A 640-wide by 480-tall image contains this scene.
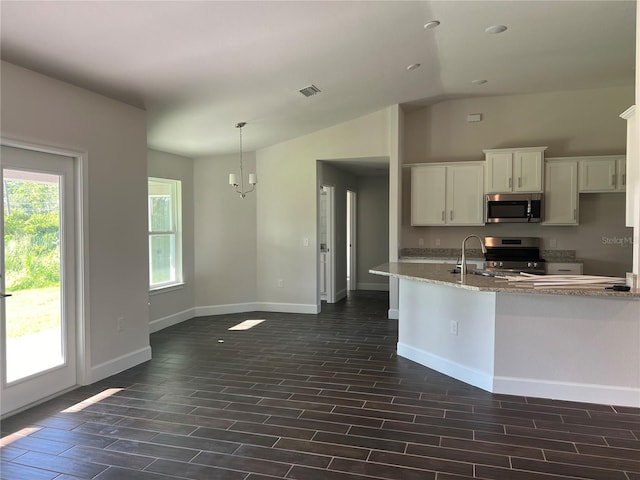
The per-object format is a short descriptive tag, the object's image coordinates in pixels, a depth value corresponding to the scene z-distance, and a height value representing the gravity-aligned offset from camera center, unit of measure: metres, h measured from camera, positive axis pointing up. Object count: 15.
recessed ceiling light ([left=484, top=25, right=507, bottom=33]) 4.03 +1.82
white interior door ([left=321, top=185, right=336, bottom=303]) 7.77 -0.34
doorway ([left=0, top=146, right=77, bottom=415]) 3.25 -0.37
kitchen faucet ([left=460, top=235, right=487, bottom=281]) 3.91 -0.35
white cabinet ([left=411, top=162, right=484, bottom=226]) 6.40 +0.51
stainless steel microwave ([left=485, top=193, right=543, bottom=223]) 6.09 +0.29
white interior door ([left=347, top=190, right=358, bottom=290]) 9.27 -0.11
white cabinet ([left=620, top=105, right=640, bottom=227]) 3.46 +0.50
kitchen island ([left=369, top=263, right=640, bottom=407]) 3.38 -0.88
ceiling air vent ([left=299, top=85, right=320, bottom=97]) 4.81 +1.52
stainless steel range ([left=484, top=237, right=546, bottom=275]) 6.34 -0.30
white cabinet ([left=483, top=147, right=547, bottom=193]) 6.08 +0.82
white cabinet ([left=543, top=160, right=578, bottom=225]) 6.04 +0.50
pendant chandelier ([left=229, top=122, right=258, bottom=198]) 6.78 +0.64
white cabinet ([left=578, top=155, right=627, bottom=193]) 5.85 +0.73
